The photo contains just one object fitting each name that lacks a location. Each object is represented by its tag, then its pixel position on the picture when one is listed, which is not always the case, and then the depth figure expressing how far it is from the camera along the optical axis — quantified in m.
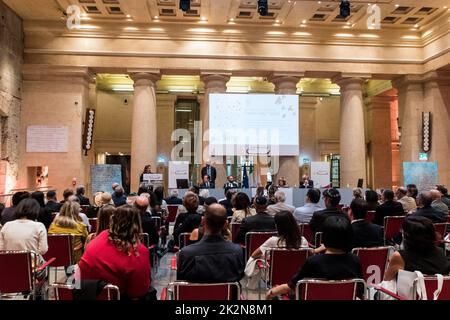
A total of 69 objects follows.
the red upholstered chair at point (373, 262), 3.82
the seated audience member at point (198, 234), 4.04
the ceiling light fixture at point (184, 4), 12.53
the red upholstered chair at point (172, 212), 9.03
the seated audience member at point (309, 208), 6.04
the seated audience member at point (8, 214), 5.20
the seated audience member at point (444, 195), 7.75
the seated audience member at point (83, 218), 5.63
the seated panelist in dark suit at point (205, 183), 14.15
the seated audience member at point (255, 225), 4.99
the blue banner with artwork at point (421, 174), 16.08
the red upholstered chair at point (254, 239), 4.68
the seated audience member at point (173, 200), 9.91
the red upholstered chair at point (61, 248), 4.74
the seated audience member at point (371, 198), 6.62
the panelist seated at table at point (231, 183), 14.31
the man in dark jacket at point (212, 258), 2.77
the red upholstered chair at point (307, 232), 5.52
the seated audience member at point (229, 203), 8.09
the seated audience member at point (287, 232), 3.81
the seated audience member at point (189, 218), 5.14
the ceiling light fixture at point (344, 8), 12.81
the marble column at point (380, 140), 21.58
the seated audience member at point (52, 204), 6.97
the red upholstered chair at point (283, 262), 3.77
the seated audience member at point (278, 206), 6.08
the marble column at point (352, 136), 16.98
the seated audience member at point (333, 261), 2.64
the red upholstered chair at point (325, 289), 2.48
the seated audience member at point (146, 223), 5.09
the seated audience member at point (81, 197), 8.89
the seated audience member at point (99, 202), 6.41
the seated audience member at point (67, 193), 7.37
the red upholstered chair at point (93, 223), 6.37
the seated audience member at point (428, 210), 5.91
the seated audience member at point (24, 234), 4.14
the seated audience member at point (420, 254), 2.82
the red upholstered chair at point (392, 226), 6.31
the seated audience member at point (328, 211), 4.82
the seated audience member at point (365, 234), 4.26
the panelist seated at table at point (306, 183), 14.82
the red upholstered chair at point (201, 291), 2.41
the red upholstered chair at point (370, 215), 7.45
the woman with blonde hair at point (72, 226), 5.15
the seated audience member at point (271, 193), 8.11
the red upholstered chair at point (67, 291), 2.30
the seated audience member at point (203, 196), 9.29
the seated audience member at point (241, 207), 5.99
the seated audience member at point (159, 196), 8.39
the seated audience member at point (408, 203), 7.82
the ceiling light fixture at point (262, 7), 12.78
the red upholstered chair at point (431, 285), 2.54
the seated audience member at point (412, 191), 8.36
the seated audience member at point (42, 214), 6.05
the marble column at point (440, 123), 16.92
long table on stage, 12.95
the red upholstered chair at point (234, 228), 5.64
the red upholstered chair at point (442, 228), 5.70
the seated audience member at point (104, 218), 3.65
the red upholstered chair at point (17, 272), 3.59
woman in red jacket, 2.55
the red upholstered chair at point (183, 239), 4.77
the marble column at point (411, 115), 17.39
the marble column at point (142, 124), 16.28
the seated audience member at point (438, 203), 6.79
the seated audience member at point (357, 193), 8.17
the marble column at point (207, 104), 16.33
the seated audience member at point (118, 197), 8.27
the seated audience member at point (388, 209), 6.55
